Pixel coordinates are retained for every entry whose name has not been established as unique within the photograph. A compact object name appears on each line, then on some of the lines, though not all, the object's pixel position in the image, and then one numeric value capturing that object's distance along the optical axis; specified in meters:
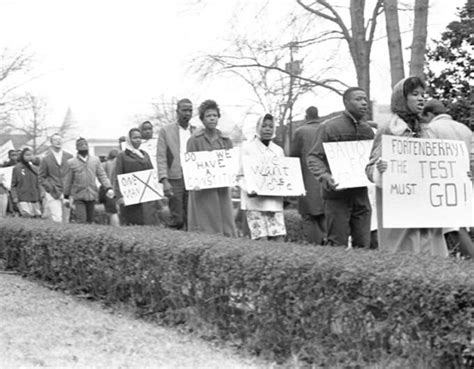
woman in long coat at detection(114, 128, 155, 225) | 11.90
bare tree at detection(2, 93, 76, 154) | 51.94
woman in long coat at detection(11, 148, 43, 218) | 16.23
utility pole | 21.95
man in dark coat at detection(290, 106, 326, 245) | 10.52
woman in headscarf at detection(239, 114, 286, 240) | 9.24
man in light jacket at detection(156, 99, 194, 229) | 10.61
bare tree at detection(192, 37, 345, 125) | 22.11
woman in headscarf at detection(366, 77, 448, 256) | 6.76
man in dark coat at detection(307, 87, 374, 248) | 8.00
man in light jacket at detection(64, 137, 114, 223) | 13.36
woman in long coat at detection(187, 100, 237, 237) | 9.56
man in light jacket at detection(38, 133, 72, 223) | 14.39
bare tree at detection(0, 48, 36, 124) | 30.05
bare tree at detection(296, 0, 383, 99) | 20.17
